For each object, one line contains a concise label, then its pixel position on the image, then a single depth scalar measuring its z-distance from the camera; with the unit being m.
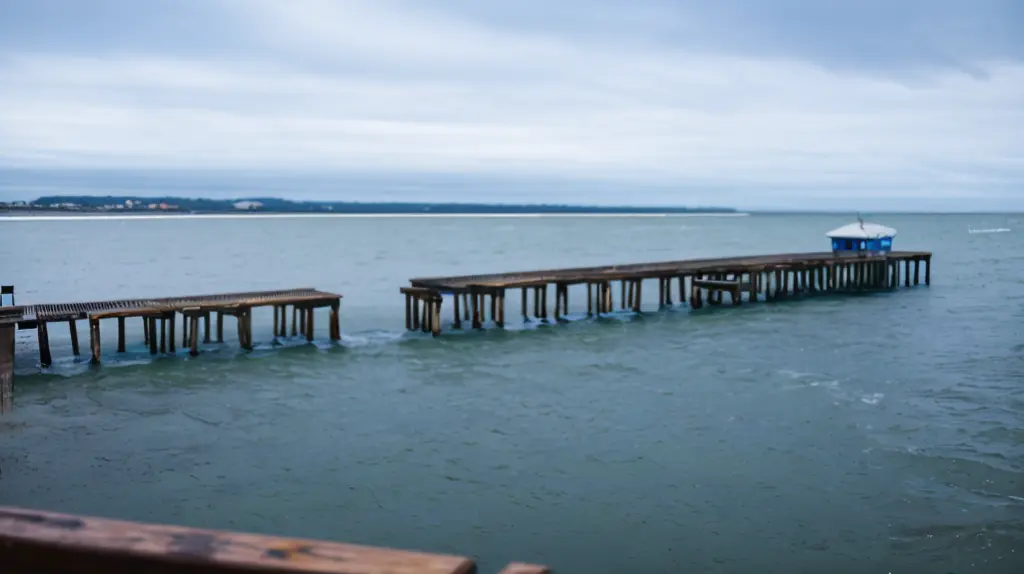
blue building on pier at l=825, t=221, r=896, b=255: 43.94
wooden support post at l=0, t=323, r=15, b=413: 15.59
